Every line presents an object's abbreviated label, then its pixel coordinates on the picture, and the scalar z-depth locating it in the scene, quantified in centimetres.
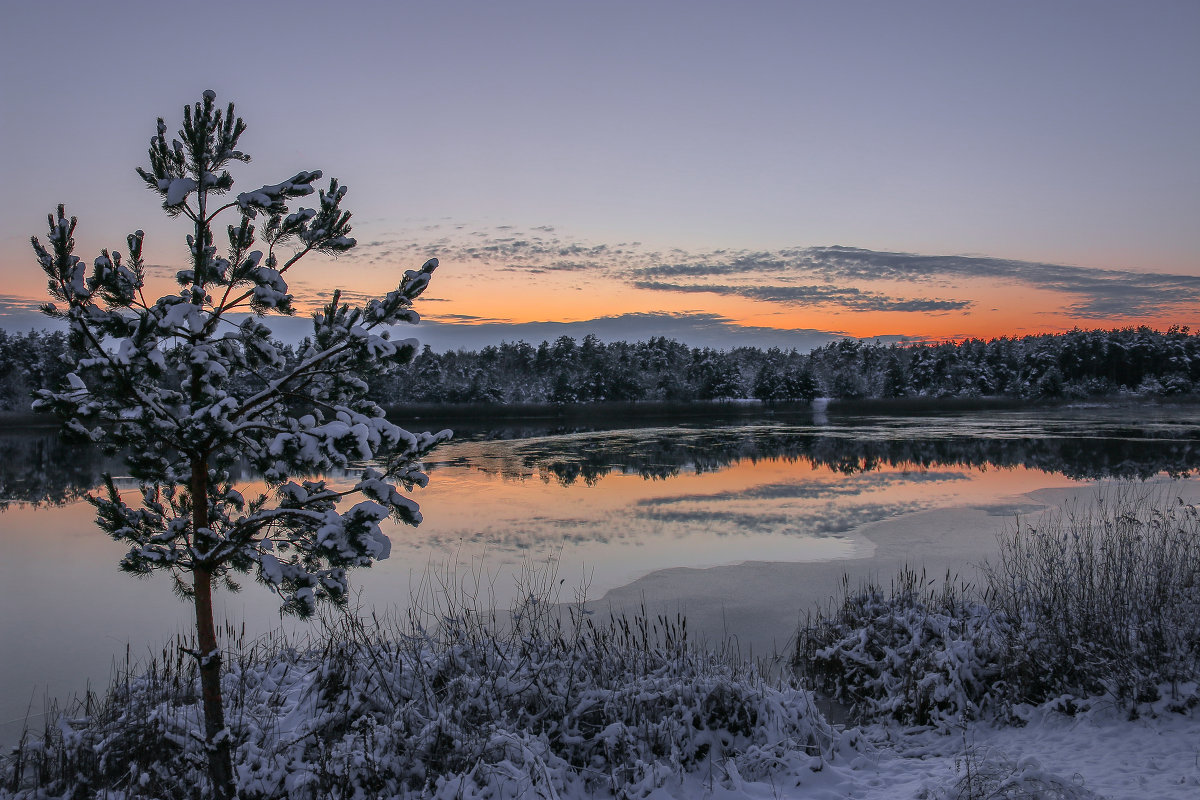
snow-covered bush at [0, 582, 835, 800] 423
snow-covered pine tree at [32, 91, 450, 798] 340
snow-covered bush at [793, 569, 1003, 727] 561
